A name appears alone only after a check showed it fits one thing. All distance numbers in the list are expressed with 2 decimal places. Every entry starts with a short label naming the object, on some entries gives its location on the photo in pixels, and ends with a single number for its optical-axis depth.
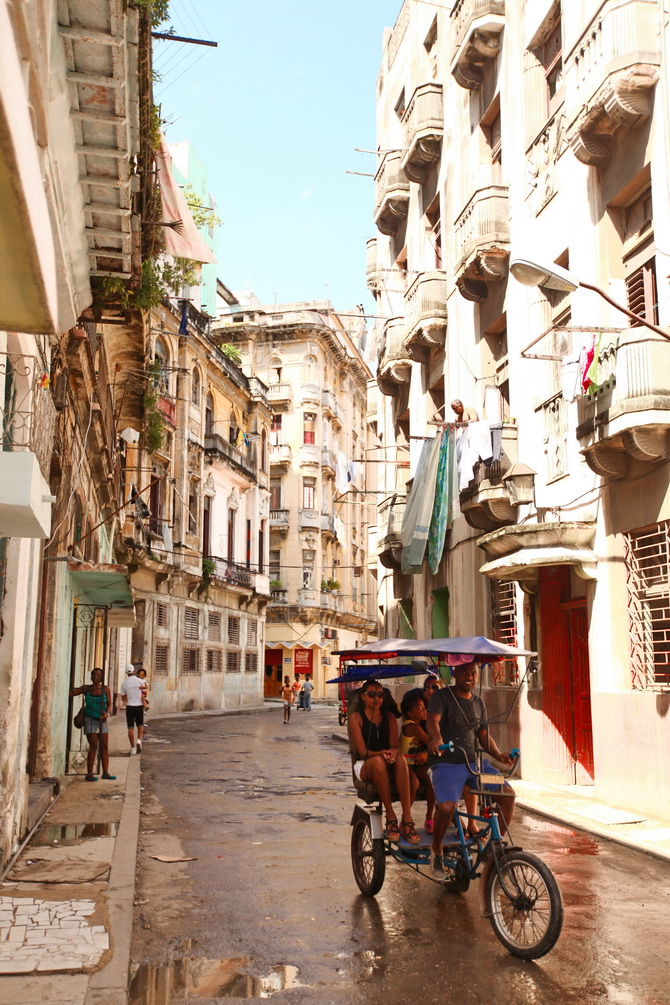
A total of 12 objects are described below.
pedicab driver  6.98
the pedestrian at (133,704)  19.48
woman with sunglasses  7.51
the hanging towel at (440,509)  19.30
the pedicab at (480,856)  5.88
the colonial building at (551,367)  12.07
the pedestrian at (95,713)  14.66
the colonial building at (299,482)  60.97
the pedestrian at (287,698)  34.28
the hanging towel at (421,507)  19.89
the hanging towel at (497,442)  16.41
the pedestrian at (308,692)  47.81
